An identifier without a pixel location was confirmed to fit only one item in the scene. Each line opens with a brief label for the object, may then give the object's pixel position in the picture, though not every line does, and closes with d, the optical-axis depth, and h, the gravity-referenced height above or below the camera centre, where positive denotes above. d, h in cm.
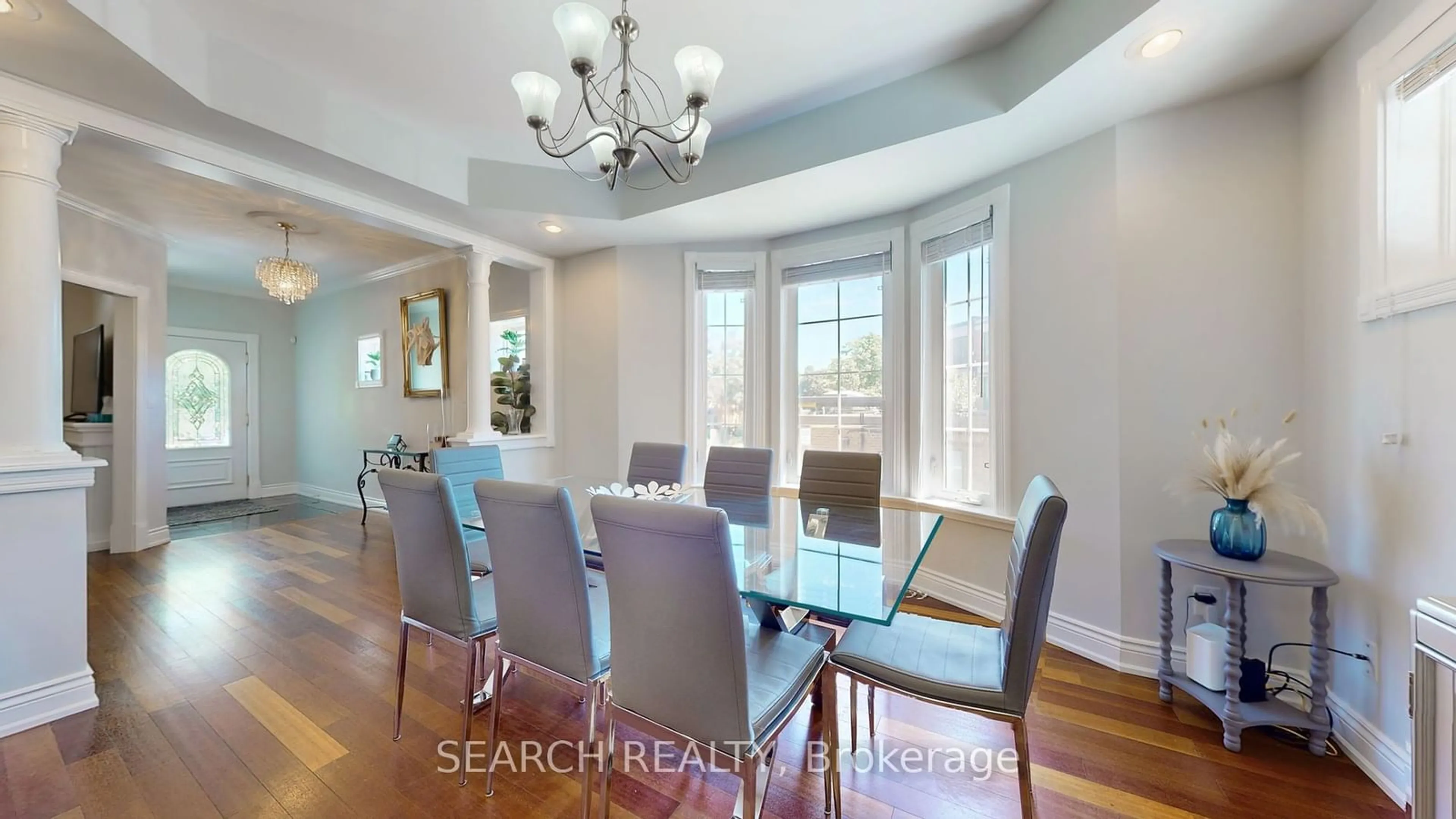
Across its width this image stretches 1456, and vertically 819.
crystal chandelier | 411 +109
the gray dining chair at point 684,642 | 113 -56
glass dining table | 141 -51
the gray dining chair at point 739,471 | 282 -36
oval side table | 170 -81
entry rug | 527 -113
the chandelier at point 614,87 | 147 +106
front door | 589 -12
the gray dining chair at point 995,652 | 127 -74
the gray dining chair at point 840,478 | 261 -37
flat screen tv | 445 +36
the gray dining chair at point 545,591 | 141 -54
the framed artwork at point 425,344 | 499 +66
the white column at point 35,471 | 188 -23
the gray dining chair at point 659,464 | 298 -33
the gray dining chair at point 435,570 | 165 -56
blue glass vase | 183 -46
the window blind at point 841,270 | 342 +97
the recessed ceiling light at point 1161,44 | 173 +126
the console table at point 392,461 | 477 -53
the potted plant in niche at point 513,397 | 435 +10
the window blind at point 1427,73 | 139 +96
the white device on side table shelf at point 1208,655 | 189 -94
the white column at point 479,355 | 384 +41
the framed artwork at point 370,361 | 563 +55
